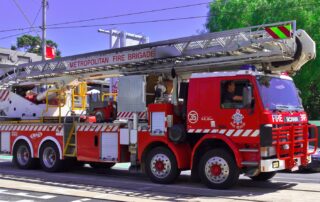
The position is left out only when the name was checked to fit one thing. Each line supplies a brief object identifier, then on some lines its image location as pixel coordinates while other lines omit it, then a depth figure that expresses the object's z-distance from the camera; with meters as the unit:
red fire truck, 10.11
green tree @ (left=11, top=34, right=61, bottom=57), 74.56
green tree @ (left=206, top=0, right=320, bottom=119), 27.12
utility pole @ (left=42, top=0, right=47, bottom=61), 28.63
